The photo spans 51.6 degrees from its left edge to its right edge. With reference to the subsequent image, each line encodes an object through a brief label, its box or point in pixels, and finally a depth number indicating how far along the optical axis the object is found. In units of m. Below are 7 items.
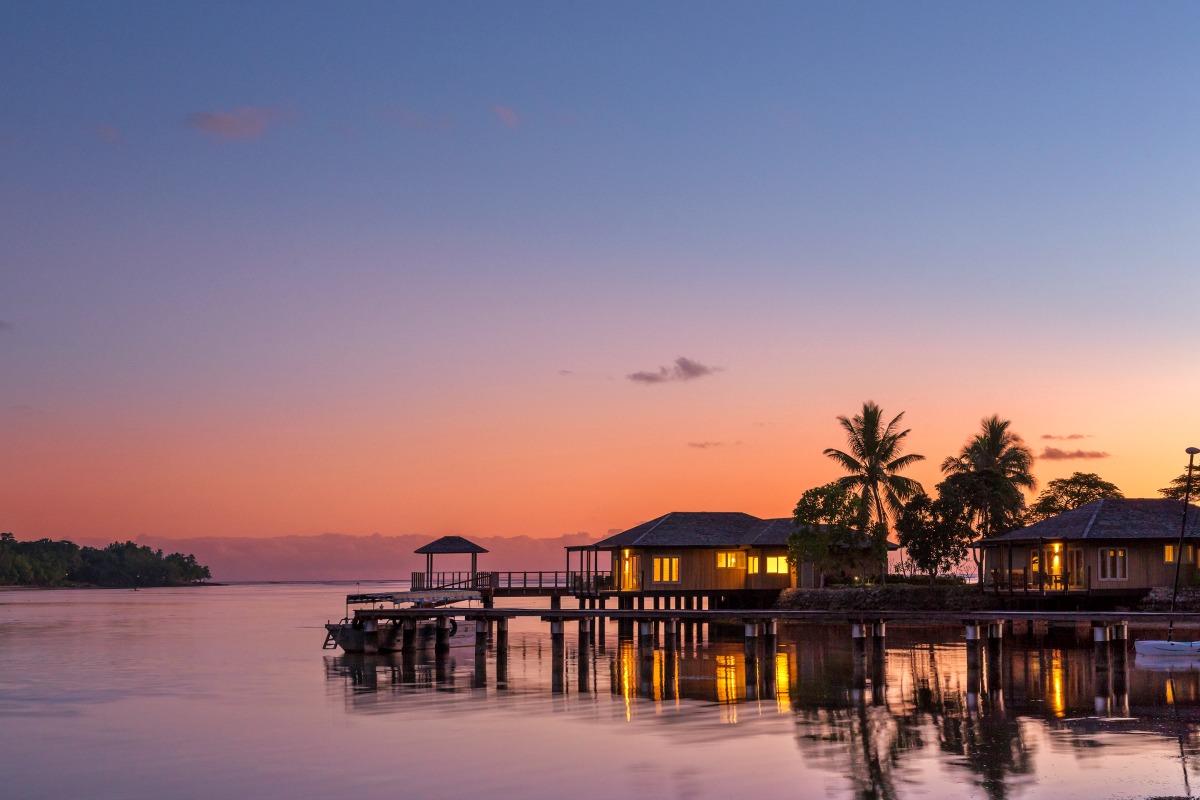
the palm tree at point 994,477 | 68.38
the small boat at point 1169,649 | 43.50
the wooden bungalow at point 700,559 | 66.94
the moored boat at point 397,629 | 54.44
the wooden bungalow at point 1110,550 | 56.50
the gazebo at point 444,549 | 63.75
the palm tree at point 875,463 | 73.31
